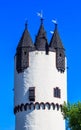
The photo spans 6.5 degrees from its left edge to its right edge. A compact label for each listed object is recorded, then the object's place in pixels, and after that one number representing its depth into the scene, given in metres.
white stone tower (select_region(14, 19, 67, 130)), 80.62
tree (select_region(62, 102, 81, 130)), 59.35
